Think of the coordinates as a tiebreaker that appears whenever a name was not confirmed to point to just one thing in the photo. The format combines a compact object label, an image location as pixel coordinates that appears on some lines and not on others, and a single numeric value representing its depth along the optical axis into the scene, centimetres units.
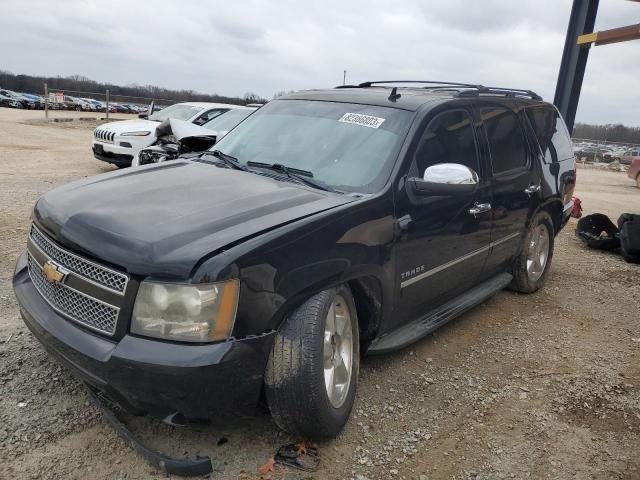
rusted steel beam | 911
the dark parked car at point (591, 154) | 3388
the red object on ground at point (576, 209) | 724
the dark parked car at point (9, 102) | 4375
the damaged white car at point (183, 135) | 633
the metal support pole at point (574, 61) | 995
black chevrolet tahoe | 231
